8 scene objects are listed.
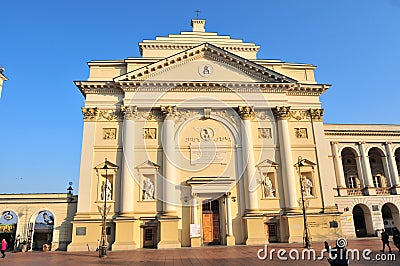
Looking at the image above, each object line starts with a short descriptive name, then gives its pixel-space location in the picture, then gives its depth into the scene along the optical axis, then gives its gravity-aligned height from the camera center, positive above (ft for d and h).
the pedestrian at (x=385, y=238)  57.22 -3.74
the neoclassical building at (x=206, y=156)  88.58 +19.41
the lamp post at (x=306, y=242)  71.97 -5.16
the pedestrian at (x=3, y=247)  70.53 -4.00
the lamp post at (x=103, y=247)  67.72 -4.52
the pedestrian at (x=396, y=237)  55.85 -3.58
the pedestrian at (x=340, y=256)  27.40 -3.28
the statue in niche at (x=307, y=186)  95.88 +9.84
